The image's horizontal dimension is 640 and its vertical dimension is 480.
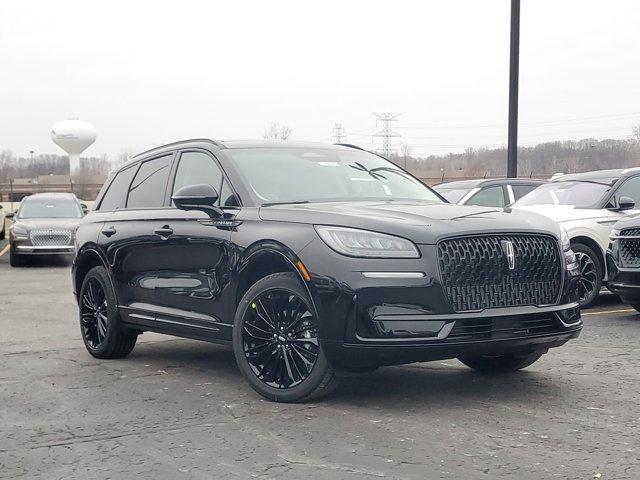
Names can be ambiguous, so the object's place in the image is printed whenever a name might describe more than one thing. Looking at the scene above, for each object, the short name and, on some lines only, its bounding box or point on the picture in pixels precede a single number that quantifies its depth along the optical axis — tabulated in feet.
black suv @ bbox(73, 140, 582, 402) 17.61
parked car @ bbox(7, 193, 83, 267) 66.74
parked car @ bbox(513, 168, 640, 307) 36.47
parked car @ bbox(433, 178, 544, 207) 47.34
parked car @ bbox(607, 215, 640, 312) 31.37
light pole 63.93
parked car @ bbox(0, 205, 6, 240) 90.07
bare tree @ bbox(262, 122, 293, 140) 221.72
